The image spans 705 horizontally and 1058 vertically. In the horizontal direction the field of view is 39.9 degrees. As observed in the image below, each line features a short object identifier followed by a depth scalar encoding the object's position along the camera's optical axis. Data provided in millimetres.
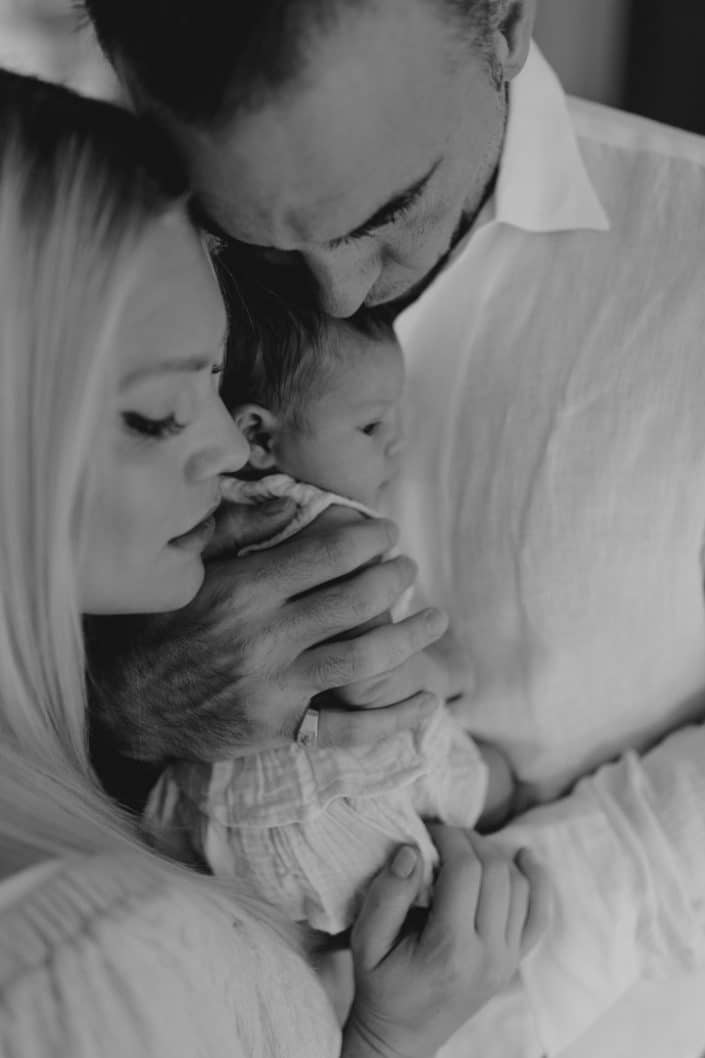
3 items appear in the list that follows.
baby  951
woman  626
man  984
